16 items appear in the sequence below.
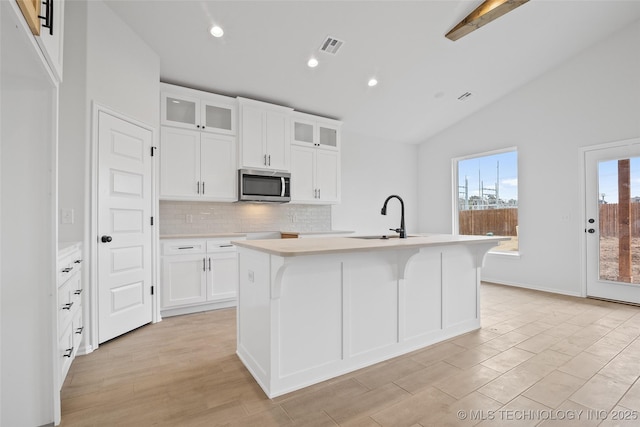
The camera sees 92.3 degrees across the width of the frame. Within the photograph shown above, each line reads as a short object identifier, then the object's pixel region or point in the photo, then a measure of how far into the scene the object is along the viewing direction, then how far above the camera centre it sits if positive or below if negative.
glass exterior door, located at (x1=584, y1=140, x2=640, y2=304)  3.81 -0.09
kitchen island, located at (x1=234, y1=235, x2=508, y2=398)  1.87 -0.61
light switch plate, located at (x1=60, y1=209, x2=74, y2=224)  2.54 +0.01
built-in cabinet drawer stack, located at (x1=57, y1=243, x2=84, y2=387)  1.86 -0.60
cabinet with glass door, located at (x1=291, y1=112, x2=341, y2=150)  4.58 +1.32
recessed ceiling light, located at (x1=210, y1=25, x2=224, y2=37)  3.07 +1.88
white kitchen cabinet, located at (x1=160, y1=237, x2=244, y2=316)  3.41 -0.68
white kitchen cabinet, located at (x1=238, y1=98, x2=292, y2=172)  4.07 +1.11
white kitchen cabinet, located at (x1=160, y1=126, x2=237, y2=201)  3.59 +0.63
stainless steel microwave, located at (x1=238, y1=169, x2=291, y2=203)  4.02 +0.41
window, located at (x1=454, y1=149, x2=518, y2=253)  5.02 +0.36
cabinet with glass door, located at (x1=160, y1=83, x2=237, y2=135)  3.63 +1.33
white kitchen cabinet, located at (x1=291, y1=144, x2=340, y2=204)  4.55 +0.63
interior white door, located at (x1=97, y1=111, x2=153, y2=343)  2.71 -0.09
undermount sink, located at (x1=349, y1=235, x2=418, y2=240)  2.76 -0.20
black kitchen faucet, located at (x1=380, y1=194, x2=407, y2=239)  2.70 -0.13
